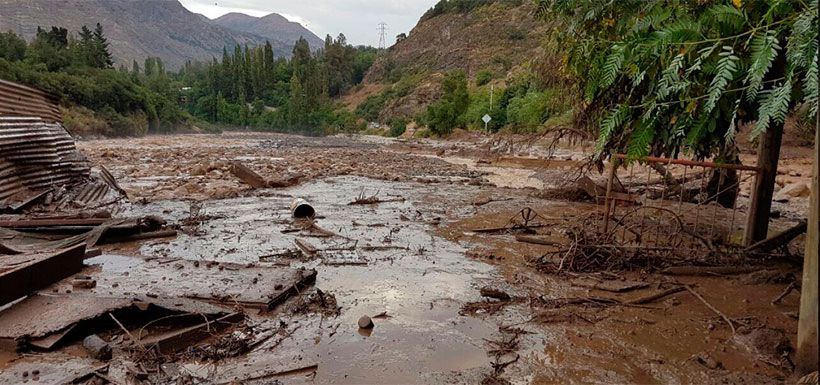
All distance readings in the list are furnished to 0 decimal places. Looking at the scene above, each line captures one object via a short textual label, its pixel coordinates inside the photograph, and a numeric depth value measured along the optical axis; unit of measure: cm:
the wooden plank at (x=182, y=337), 421
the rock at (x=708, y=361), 418
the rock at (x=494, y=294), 584
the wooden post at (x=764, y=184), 696
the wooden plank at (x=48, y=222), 777
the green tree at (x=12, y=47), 5148
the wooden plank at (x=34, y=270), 480
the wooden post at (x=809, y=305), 188
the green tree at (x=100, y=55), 6635
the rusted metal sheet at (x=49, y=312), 425
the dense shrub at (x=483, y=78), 7644
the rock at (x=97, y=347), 405
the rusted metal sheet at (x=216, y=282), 549
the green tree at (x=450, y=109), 5259
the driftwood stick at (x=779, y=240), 639
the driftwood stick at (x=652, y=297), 570
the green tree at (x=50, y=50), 5447
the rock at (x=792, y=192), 1405
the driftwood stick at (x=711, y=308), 504
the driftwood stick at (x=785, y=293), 546
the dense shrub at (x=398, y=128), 6825
